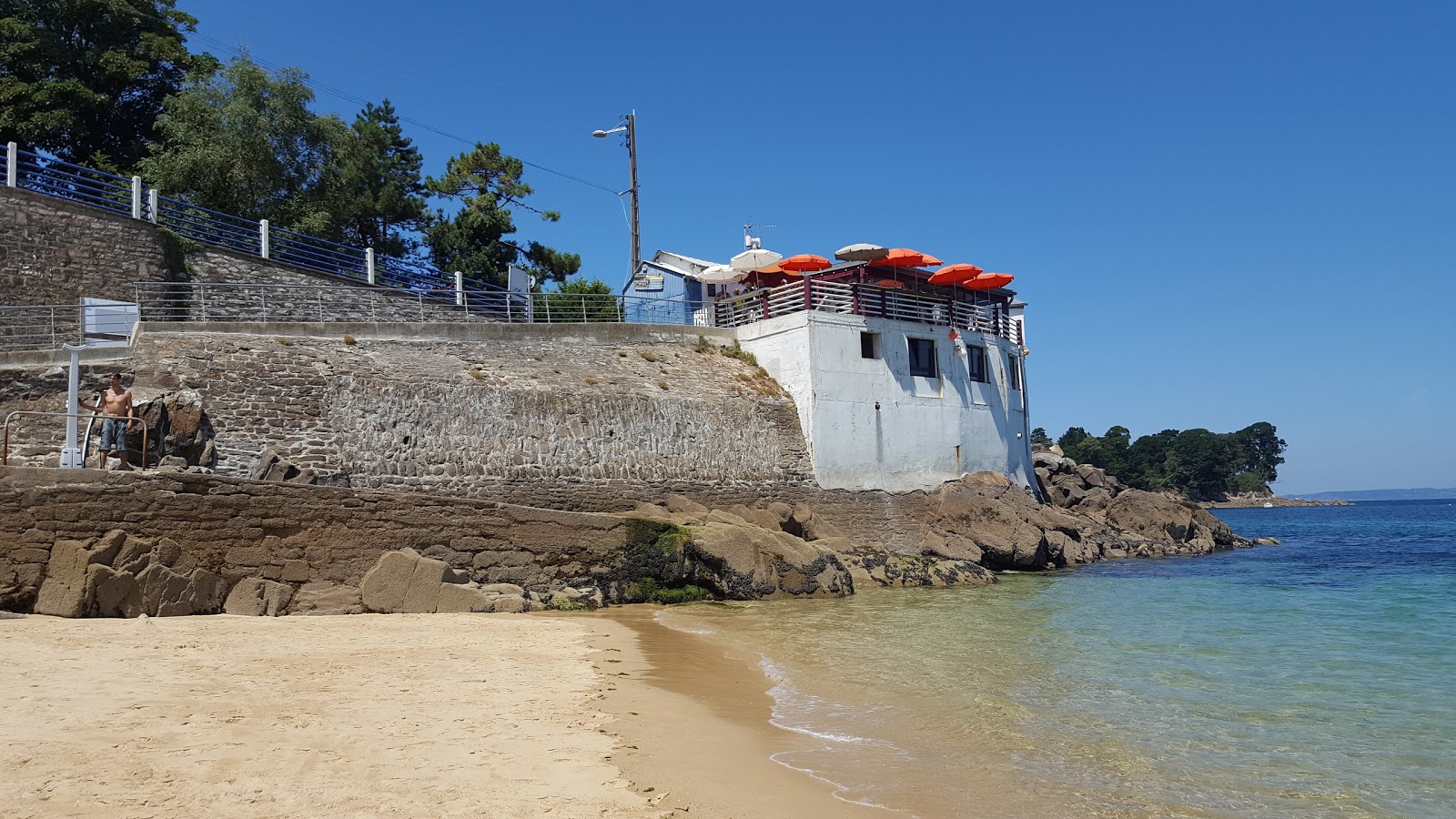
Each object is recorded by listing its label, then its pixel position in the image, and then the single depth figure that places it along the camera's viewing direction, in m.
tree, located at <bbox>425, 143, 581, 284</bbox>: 33.12
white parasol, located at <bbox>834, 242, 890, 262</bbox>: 25.64
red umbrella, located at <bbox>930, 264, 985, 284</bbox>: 27.03
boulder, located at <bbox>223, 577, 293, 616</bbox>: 11.71
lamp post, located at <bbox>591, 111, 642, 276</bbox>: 33.94
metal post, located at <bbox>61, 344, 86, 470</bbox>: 12.31
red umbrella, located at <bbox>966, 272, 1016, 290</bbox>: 27.52
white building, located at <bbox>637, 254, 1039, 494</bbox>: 23.77
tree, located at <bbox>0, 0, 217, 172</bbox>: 26.28
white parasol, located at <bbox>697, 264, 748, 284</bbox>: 29.58
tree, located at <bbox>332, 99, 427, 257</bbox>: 31.23
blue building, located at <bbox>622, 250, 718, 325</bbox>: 31.16
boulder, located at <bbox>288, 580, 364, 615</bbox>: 12.23
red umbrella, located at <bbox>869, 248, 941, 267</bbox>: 26.78
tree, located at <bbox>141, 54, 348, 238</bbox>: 27.30
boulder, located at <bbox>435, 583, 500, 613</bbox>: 12.92
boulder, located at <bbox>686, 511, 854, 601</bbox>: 16.27
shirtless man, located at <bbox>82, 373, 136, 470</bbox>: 13.02
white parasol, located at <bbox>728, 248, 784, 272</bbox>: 28.39
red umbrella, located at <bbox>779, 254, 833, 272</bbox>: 25.95
